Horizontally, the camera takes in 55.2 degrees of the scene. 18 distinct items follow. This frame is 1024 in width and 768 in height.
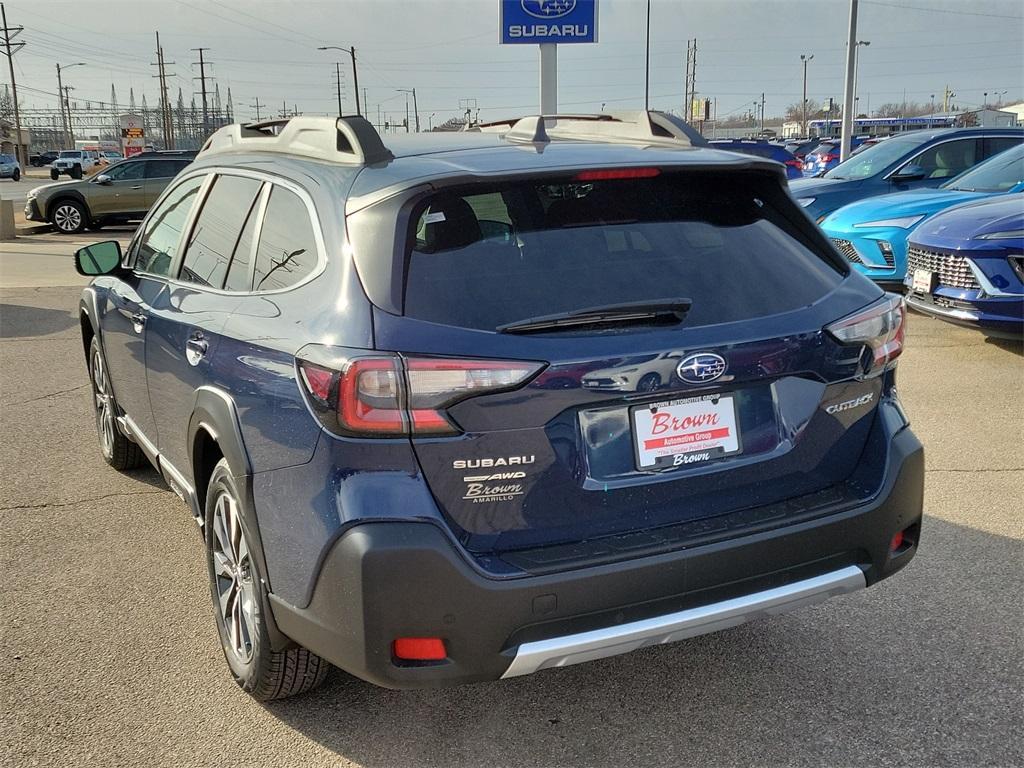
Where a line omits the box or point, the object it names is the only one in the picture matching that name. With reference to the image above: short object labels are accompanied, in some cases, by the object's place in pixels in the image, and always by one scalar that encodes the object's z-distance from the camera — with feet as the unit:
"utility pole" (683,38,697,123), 337.74
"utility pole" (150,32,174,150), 294.46
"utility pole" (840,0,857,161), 76.25
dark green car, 69.56
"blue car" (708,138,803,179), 69.10
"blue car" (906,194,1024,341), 23.32
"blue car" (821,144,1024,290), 30.81
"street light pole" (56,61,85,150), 357.20
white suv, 182.80
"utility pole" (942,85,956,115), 464.65
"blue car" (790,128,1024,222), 39.17
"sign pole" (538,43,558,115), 61.52
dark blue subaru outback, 7.97
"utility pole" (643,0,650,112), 176.95
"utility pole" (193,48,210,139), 376.68
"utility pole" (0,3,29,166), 264.80
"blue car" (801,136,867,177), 87.15
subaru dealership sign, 61.36
